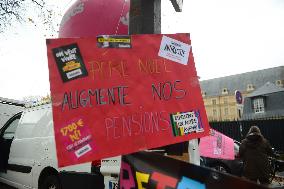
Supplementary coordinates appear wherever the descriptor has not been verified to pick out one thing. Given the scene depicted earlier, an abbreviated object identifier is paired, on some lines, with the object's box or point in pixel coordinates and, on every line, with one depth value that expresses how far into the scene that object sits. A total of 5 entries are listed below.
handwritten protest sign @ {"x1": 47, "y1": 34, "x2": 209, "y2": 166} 2.54
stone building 88.00
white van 4.77
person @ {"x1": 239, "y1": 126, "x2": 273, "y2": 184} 7.39
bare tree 11.50
